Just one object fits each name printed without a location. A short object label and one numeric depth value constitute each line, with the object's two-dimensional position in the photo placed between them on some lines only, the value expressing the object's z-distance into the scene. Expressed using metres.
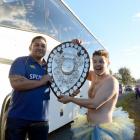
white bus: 1.77
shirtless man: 1.26
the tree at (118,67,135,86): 36.47
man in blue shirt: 1.33
